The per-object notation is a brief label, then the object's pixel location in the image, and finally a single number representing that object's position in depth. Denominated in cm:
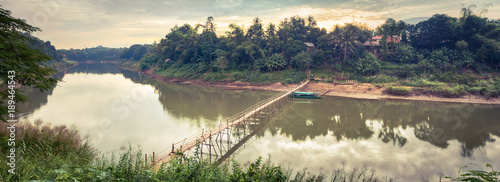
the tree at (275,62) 5428
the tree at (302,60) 5072
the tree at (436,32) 5125
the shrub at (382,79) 4390
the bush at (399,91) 3897
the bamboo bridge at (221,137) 1473
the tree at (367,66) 4856
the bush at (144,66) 8588
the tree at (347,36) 5109
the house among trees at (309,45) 5871
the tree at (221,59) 5684
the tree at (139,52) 11942
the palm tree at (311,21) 6551
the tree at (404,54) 5116
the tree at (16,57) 809
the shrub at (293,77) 4925
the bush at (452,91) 3641
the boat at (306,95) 4019
